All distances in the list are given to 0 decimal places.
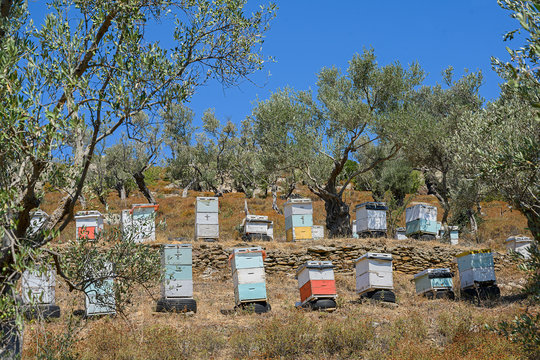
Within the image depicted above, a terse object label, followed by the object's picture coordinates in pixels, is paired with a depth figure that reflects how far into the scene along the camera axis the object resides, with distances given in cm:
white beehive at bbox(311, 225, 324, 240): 2578
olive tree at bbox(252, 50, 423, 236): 2688
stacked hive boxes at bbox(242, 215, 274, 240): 2430
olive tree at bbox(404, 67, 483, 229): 2684
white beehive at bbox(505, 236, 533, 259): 2328
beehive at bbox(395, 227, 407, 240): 2700
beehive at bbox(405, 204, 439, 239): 2553
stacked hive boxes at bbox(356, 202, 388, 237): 2428
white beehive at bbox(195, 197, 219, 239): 2280
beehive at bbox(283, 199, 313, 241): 2370
